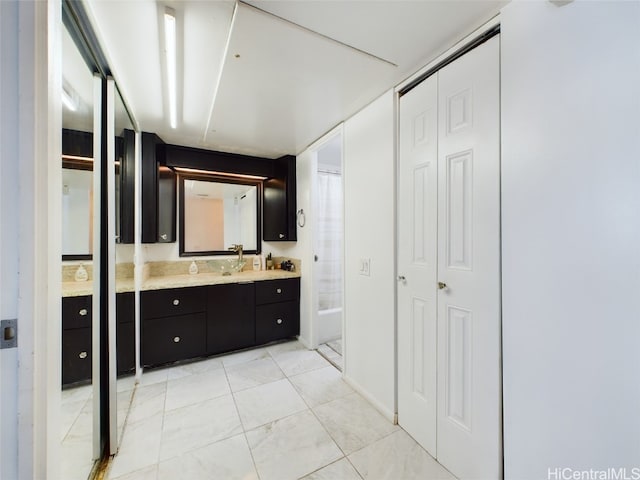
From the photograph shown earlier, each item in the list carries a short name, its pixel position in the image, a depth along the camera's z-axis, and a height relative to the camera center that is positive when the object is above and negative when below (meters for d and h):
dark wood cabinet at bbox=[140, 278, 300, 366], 2.46 -0.87
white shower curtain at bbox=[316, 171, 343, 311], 3.42 -0.01
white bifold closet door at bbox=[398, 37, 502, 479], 1.21 -0.15
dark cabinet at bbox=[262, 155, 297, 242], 3.25 +0.46
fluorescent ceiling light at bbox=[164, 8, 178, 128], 1.17 +1.02
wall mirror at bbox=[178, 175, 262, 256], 3.10 +0.31
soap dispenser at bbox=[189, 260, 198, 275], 3.08 -0.37
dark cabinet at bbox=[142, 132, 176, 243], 2.55 +0.45
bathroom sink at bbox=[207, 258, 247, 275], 3.23 -0.35
